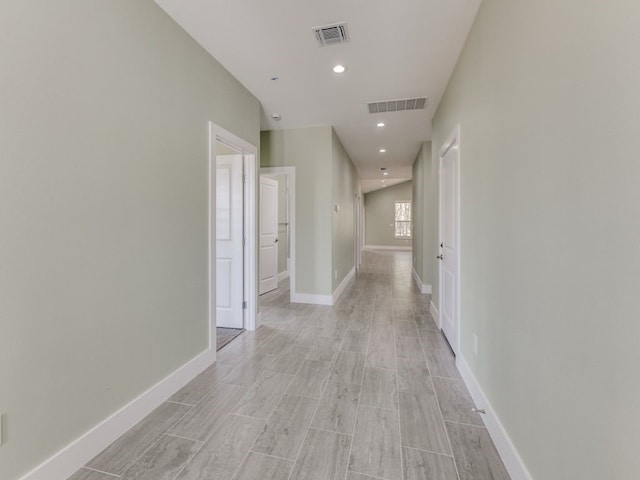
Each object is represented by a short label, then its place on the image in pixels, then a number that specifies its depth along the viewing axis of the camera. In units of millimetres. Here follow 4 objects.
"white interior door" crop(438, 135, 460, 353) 2762
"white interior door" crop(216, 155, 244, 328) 3489
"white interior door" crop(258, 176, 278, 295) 5379
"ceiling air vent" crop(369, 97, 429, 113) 3637
